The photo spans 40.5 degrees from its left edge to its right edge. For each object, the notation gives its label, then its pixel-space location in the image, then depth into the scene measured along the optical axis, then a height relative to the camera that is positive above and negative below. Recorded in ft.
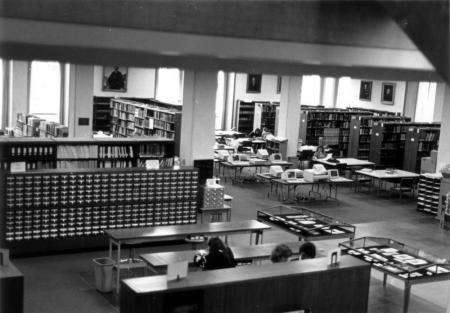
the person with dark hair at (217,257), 23.63 -5.60
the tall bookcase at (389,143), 66.03 -2.13
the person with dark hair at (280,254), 23.97 -5.40
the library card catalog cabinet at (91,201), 31.96 -5.38
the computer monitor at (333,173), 53.28 -4.66
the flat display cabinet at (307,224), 30.68 -5.56
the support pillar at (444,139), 50.39 -0.95
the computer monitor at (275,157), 60.08 -4.05
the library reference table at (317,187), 50.88 -6.46
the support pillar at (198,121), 42.45 -0.70
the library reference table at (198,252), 25.41 -6.30
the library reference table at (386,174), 54.39 -4.59
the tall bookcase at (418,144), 63.57 -1.94
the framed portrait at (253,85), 89.24 +4.42
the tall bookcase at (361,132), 70.59 -1.24
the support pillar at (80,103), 50.37 +0.01
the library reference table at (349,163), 60.08 -4.14
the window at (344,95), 94.17 +4.02
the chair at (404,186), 55.93 -5.70
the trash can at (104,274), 28.17 -7.86
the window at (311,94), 95.56 +3.91
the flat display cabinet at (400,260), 25.53 -6.08
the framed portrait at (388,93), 85.15 +4.29
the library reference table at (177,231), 27.71 -5.83
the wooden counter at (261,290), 19.11 -5.98
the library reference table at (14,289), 20.53 -6.52
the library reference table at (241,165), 57.00 -4.72
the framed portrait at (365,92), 89.97 +4.48
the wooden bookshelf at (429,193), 48.03 -5.34
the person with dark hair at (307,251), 24.98 -5.42
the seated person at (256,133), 77.97 -2.32
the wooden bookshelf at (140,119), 58.83 -1.23
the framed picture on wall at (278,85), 91.71 +4.71
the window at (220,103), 88.28 +1.39
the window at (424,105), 80.74 +2.84
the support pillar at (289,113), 66.03 +0.41
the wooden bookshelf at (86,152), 36.81 -3.11
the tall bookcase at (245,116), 86.58 -0.22
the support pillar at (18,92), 70.38 +0.82
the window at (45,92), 76.28 +1.13
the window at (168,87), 85.87 +3.13
